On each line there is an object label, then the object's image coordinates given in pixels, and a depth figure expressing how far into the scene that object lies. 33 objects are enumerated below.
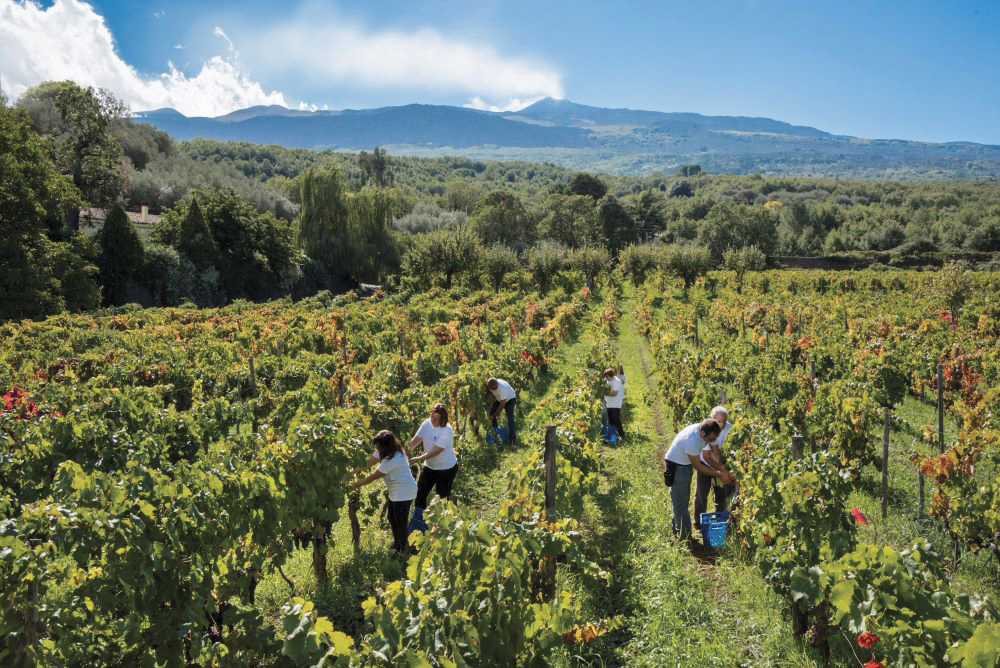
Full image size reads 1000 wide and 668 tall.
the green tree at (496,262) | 40.47
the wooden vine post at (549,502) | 4.95
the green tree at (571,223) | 64.94
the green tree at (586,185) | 78.06
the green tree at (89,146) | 36.25
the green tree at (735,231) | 65.44
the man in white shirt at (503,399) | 9.61
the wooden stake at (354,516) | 6.51
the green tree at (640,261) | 44.53
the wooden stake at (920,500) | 7.10
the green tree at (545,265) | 40.75
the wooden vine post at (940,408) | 8.52
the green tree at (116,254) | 31.67
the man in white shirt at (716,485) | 6.64
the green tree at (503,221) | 65.19
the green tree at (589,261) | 43.09
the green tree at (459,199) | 87.75
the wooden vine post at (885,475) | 7.07
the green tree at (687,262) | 39.59
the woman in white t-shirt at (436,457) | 6.60
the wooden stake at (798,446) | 6.01
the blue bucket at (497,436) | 10.20
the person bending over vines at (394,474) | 5.98
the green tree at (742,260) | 42.25
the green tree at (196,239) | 34.47
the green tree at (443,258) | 40.09
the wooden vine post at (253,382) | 11.27
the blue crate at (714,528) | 6.23
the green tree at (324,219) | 42.72
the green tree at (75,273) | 27.20
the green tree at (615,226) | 66.81
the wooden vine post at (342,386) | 10.68
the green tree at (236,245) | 35.06
